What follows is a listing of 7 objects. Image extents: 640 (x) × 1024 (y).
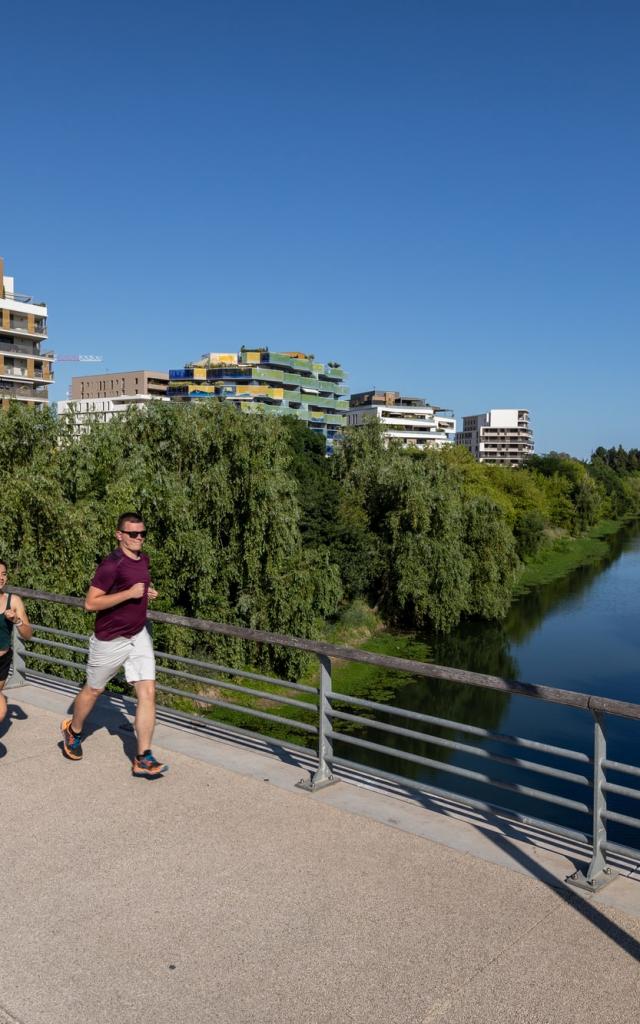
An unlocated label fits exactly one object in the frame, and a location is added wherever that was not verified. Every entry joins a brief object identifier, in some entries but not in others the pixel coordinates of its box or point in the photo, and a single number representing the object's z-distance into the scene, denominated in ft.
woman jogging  20.45
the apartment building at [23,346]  240.73
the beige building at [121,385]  449.89
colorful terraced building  402.72
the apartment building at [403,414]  490.08
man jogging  18.75
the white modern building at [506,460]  619.59
